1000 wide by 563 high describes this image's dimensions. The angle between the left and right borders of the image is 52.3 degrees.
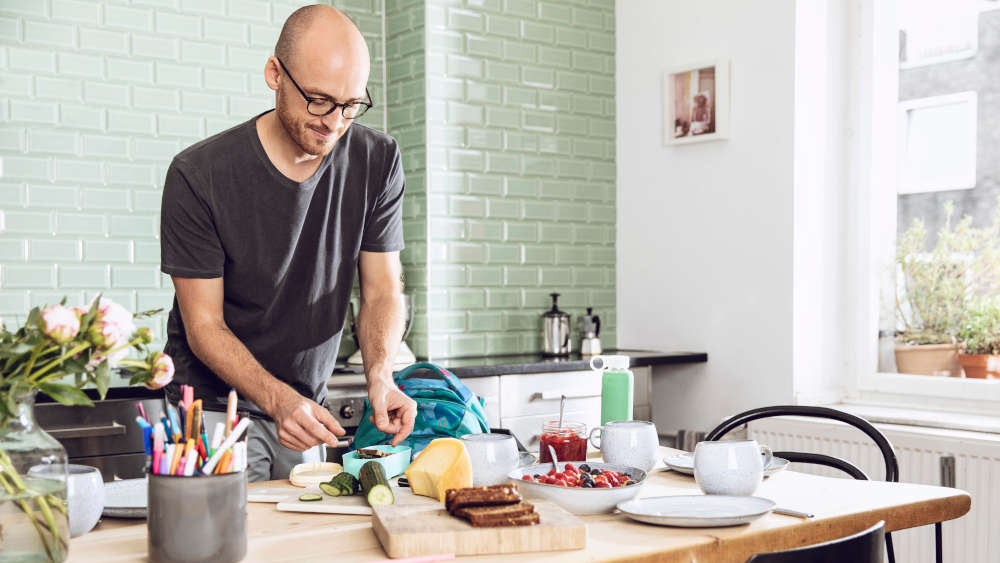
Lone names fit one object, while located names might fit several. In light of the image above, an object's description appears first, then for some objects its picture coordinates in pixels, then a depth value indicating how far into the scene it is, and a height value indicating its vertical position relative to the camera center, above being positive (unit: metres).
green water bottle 2.23 -0.24
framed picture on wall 3.93 +0.71
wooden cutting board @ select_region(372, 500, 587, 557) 1.35 -0.34
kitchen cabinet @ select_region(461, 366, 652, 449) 3.52 -0.42
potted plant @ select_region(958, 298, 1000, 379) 3.42 -0.20
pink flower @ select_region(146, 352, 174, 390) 1.27 -0.11
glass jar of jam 1.93 -0.30
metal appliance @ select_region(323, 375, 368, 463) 3.21 -0.38
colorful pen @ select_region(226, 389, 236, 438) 1.36 -0.18
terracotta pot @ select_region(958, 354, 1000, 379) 3.41 -0.28
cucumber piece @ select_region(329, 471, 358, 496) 1.70 -0.34
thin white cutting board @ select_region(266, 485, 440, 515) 1.61 -0.36
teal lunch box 1.77 -0.32
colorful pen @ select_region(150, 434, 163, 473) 1.32 -0.22
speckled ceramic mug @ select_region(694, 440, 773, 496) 1.67 -0.30
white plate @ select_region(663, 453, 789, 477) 1.92 -0.35
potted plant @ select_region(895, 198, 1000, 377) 3.48 -0.01
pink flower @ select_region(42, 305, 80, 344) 1.15 -0.05
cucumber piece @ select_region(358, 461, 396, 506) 1.60 -0.33
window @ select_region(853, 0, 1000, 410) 3.46 +0.30
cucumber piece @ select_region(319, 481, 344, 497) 1.70 -0.35
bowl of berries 1.59 -0.33
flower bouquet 1.19 -0.12
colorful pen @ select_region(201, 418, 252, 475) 1.32 -0.21
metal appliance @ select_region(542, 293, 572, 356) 4.04 -0.21
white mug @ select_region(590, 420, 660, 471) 1.88 -0.30
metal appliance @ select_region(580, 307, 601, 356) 4.06 -0.22
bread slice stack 1.38 -0.31
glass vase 1.22 -0.25
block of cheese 1.62 -0.30
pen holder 1.30 -0.31
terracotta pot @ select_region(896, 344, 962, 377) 3.53 -0.28
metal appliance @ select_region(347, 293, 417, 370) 3.61 -0.25
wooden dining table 1.38 -0.37
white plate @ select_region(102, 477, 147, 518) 1.60 -0.37
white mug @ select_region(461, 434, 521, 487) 1.75 -0.31
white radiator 3.08 -0.59
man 2.12 +0.10
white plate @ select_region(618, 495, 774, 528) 1.50 -0.35
